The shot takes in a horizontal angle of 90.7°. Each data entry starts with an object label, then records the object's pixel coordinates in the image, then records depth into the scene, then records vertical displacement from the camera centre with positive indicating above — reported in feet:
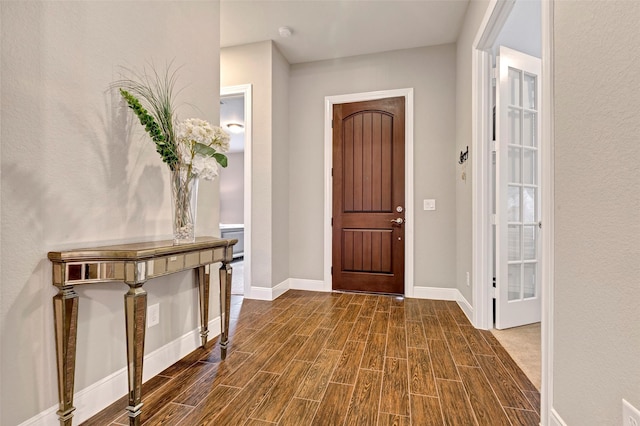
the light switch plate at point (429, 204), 11.59 +0.33
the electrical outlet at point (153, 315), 6.06 -2.00
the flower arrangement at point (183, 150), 5.71 +1.15
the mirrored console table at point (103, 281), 4.30 -1.13
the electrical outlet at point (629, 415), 2.75 -1.79
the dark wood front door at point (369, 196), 11.93 +0.67
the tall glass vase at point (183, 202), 5.84 +0.19
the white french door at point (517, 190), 8.39 +0.66
